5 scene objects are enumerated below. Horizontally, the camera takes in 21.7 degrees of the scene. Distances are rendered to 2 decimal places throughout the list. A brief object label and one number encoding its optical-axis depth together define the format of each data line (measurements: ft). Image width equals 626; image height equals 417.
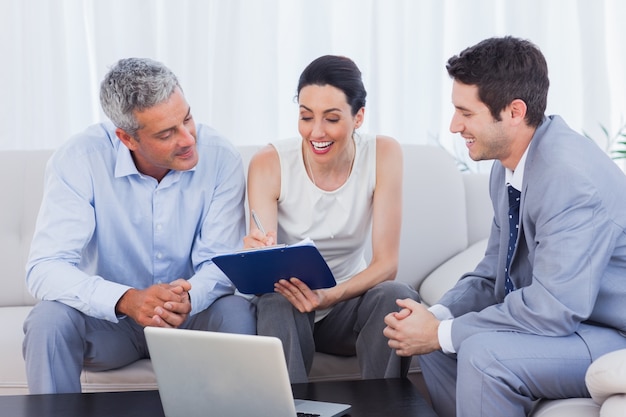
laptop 10.20
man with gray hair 11.82
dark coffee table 10.62
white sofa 13.51
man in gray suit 10.67
